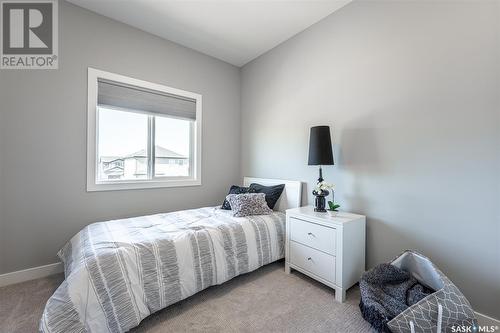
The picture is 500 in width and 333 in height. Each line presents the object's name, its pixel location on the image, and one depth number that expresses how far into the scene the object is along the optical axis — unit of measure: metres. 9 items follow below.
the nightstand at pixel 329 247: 1.72
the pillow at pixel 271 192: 2.66
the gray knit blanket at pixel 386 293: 1.33
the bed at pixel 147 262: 1.20
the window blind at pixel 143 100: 2.39
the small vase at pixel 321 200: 2.10
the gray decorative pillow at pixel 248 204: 2.35
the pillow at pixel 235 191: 2.63
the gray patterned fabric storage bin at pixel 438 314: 1.13
